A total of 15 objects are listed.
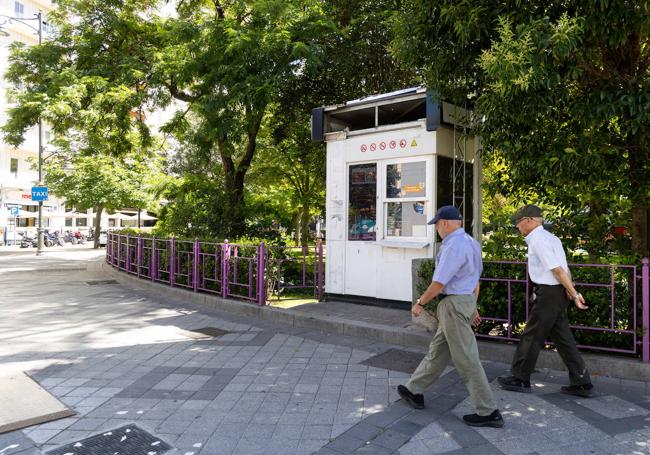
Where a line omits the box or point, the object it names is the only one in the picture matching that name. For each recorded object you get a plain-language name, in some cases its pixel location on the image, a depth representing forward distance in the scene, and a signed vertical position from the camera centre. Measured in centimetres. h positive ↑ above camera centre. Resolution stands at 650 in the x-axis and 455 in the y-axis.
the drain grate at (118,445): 336 -158
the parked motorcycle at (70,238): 3778 -66
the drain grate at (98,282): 1241 -141
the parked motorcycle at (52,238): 3347 -64
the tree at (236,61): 1050 +402
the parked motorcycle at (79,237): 3879 -60
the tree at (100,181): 2578 +274
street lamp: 2122 +243
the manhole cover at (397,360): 538 -153
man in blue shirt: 373 -66
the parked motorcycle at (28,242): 3097 -83
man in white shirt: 437 -71
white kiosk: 782 +83
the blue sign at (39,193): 2208 +171
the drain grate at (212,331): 699 -153
